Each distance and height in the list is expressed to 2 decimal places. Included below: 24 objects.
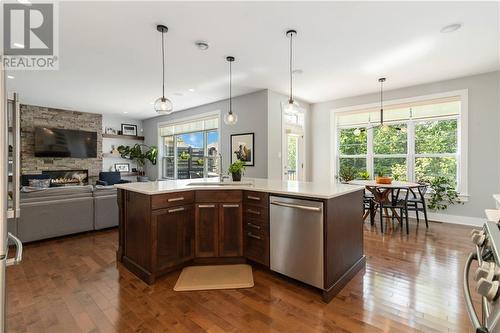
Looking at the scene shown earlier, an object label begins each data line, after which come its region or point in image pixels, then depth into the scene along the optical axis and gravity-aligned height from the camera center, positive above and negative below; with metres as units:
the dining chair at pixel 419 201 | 4.21 -0.62
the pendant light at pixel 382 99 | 4.63 +1.48
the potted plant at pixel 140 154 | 8.35 +0.42
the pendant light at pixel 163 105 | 2.84 +0.73
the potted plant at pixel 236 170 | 3.08 -0.06
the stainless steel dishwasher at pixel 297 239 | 2.13 -0.68
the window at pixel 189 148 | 6.82 +0.56
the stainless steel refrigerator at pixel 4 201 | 1.00 -0.14
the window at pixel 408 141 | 4.72 +0.54
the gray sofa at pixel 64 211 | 3.40 -0.69
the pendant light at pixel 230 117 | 3.65 +0.74
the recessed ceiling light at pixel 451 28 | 2.72 +1.58
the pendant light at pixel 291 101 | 2.87 +0.82
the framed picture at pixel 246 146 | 5.46 +0.45
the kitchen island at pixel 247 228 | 2.16 -0.64
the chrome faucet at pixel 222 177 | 3.32 -0.17
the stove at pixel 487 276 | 0.75 -0.38
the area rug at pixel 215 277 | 2.31 -1.14
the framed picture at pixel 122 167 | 8.56 -0.04
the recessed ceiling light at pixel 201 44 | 3.15 +1.60
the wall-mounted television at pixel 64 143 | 6.82 +0.69
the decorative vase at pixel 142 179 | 7.73 -0.43
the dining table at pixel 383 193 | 4.01 -0.49
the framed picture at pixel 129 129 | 8.72 +1.33
